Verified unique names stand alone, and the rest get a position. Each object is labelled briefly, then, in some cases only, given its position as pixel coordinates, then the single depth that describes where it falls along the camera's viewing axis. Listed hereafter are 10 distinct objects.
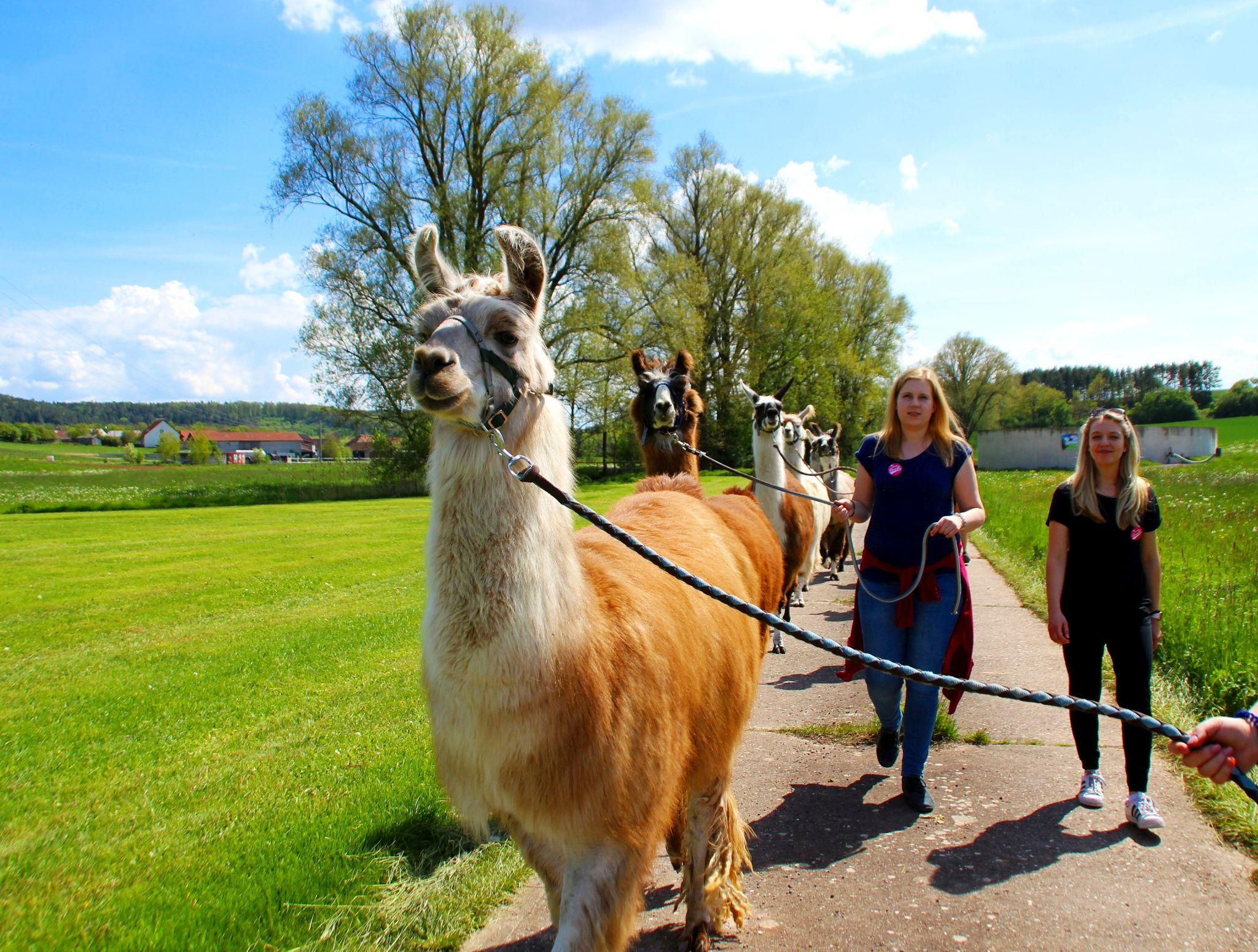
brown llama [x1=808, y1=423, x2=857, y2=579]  11.84
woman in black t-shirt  3.77
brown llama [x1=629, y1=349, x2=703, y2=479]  6.57
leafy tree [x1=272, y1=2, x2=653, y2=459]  24.77
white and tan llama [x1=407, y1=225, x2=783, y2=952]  2.11
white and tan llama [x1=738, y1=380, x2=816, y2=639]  7.40
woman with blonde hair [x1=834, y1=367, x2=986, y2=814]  3.84
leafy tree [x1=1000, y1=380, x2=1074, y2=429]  77.88
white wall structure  43.28
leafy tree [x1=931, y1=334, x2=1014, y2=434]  72.06
